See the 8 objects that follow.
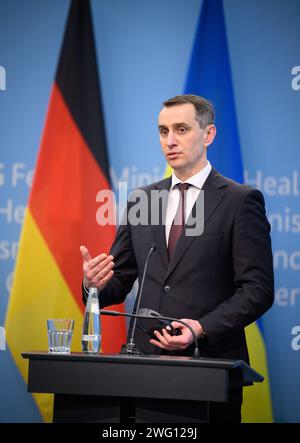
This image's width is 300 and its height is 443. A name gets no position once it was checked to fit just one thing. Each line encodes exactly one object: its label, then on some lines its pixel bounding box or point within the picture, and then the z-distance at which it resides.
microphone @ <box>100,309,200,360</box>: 5.48
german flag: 9.50
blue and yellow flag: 9.40
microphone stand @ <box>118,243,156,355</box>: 5.82
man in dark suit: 6.52
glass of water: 5.86
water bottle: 5.90
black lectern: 5.09
